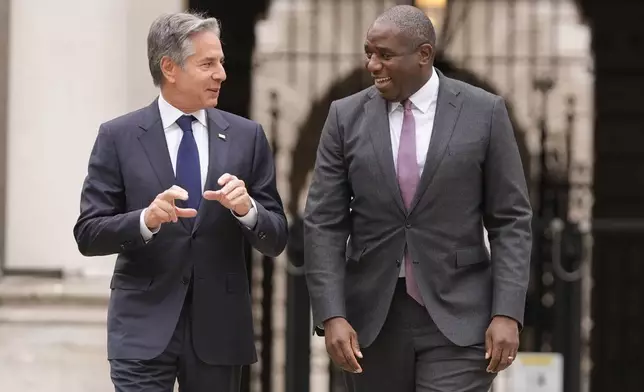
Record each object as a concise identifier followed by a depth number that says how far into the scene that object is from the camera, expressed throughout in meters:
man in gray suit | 7.66
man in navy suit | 7.59
